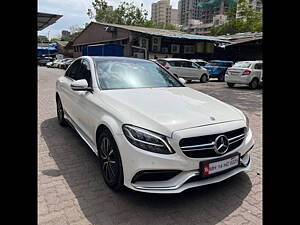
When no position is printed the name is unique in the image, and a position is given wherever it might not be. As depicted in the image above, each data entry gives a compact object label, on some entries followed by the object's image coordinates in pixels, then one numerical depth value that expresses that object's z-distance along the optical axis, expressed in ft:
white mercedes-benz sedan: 7.97
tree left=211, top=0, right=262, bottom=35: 110.01
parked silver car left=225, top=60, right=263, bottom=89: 42.98
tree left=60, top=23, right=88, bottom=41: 255.91
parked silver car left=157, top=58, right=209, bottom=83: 51.98
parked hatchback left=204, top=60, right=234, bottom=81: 61.46
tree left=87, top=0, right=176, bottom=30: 175.73
